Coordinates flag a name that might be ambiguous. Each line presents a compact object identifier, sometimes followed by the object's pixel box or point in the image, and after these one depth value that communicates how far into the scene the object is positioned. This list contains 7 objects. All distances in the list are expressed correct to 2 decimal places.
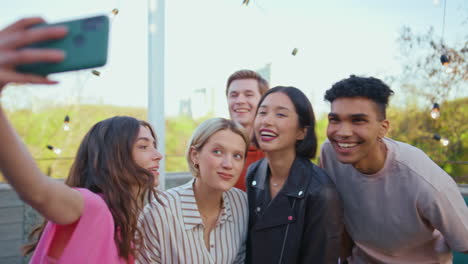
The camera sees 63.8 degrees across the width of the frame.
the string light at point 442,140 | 3.70
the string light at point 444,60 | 3.18
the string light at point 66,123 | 3.38
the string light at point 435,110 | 3.49
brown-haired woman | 0.81
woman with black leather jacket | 1.78
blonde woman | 1.72
